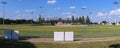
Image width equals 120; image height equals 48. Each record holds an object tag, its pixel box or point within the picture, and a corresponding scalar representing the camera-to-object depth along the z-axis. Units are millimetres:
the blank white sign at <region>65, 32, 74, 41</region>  10896
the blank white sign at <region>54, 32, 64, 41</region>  10818
